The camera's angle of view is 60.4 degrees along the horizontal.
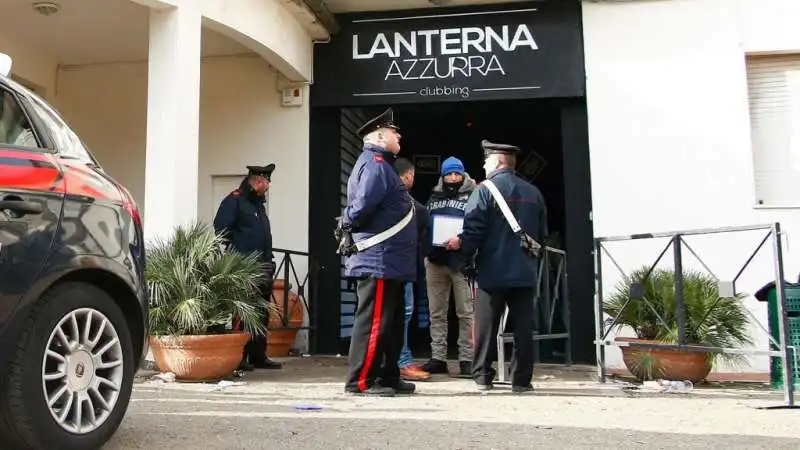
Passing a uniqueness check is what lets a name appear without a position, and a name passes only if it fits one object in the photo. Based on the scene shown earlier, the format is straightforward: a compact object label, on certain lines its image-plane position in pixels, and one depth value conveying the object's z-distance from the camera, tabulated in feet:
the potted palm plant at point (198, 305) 16.75
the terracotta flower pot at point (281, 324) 23.75
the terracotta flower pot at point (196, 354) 16.72
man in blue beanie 19.62
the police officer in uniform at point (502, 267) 15.92
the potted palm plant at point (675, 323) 17.62
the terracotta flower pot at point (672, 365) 17.53
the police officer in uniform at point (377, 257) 14.97
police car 8.54
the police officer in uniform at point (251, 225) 20.03
